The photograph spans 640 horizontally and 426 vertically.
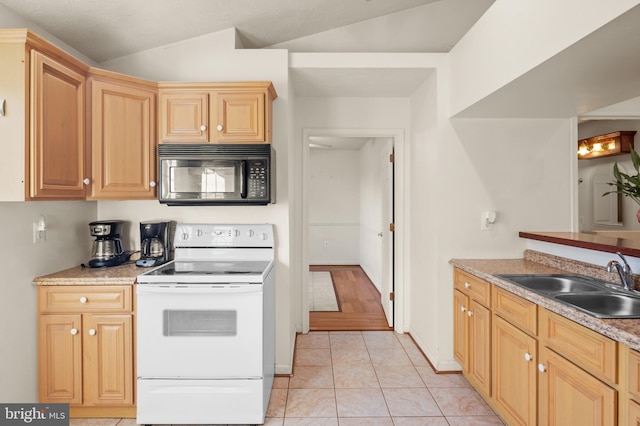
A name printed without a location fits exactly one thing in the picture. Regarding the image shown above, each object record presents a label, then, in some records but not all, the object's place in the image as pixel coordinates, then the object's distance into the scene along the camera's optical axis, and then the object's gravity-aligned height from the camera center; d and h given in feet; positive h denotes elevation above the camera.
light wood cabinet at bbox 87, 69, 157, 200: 6.96 +1.55
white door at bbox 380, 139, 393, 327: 11.79 -0.81
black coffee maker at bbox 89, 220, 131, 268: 7.56 -0.76
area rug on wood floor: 13.95 -3.78
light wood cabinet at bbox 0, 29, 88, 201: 5.45 +1.57
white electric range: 6.50 -2.64
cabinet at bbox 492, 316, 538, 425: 5.51 -2.81
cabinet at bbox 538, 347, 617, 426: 4.10 -2.42
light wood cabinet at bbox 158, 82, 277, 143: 7.46 +2.12
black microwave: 7.34 +0.82
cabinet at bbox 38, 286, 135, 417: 6.63 -2.59
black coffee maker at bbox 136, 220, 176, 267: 7.82 -0.71
